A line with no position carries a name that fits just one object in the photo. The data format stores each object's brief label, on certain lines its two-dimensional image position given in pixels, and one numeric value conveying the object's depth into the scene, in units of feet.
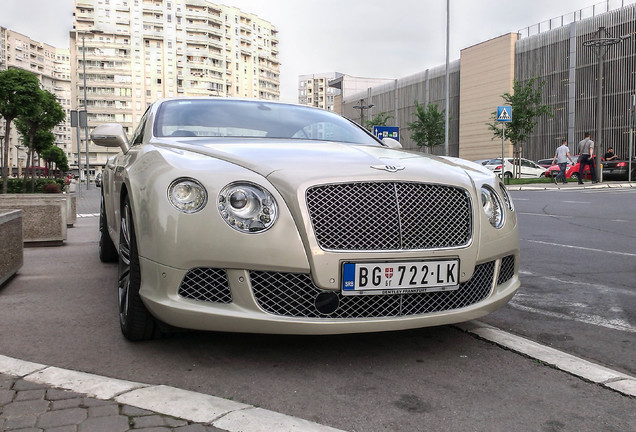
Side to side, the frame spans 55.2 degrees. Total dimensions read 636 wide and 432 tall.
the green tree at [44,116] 71.92
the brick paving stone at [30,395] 7.74
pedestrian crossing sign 76.48
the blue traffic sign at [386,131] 82.99
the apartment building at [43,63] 433.89
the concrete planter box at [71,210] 33.71
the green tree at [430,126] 160.45
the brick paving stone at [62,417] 7.01
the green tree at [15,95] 68.90
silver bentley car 8.61
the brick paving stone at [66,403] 7.47
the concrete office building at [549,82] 132.26
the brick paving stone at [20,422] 6.89
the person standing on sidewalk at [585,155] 74.23
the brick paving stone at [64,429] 6.82
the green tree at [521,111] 99.91
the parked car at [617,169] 86.28
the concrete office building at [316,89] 563.89
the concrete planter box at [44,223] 23.48
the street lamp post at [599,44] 83.70
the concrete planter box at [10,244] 14.90
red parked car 89.30
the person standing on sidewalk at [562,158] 75.94
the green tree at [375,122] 186.09
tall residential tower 362.94
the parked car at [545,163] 122.89
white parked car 110.63
